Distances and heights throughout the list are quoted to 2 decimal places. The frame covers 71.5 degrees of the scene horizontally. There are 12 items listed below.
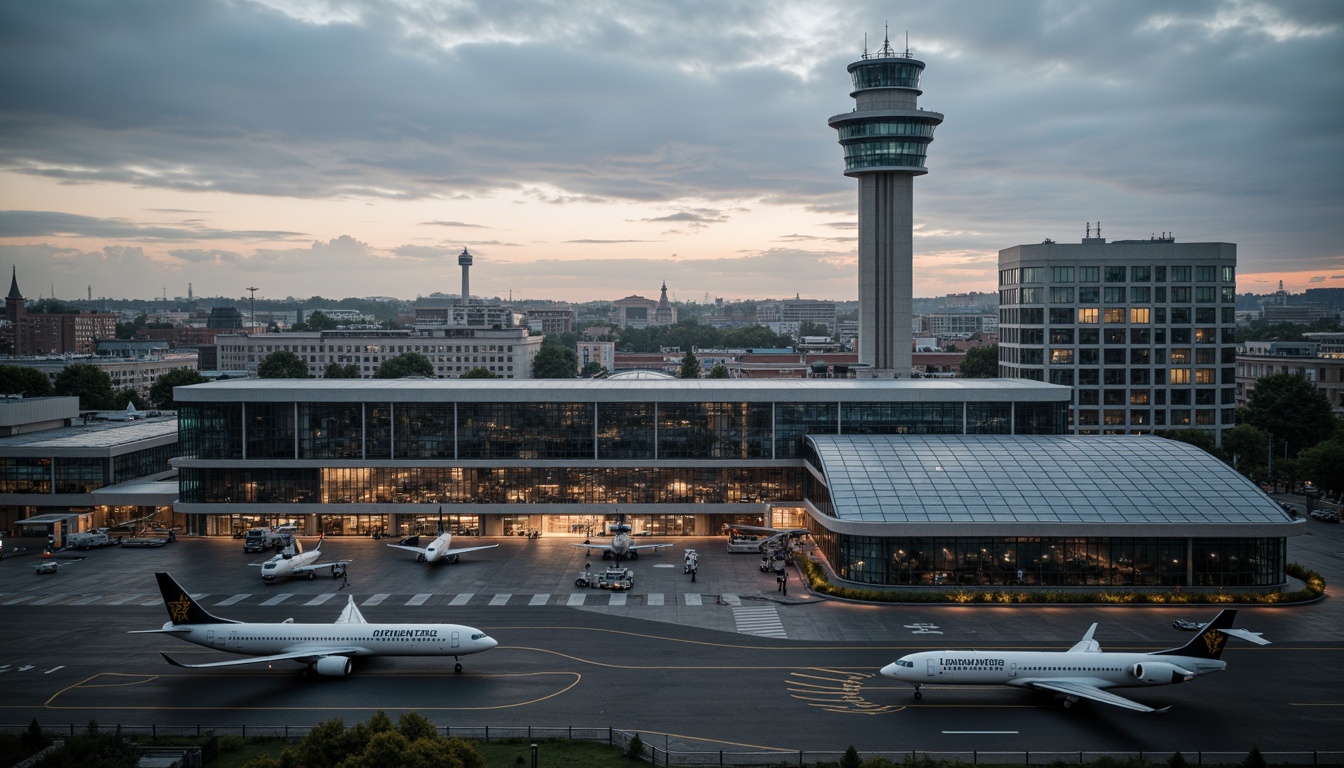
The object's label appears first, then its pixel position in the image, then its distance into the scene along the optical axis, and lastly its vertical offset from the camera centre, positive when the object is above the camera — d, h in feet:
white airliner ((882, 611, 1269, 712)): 177.78 -60.98
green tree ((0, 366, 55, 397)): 518.37 -18.71
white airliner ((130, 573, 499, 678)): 195.93 -61.04
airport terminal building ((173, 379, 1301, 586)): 343.87 -36.76
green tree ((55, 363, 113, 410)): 595.88 -24.44
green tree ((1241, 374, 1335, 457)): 463.01 -33.92
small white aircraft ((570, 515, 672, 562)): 296.92 -63.67
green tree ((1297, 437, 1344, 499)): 359.66 -46.39
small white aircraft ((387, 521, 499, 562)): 291.58 -64.38
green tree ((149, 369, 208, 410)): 610.65 -24.07
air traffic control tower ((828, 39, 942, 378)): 477.77 +85.60
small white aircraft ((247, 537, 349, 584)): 269.64 -63.97
